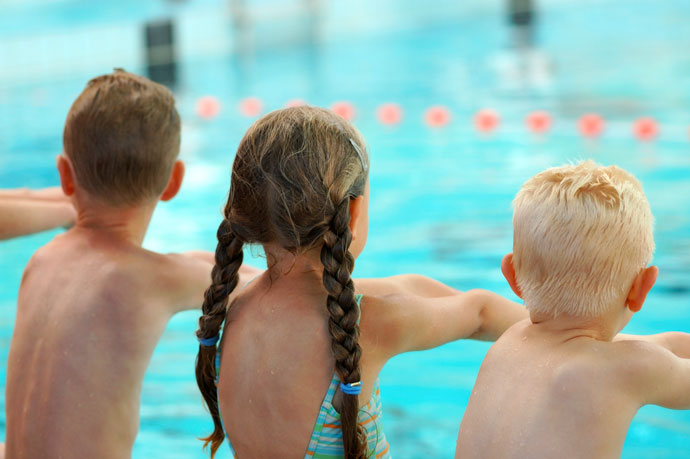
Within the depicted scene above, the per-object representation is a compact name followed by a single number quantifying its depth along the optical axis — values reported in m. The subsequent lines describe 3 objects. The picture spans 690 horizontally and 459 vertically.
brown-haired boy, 4.40
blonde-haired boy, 4.12
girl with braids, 4.19
